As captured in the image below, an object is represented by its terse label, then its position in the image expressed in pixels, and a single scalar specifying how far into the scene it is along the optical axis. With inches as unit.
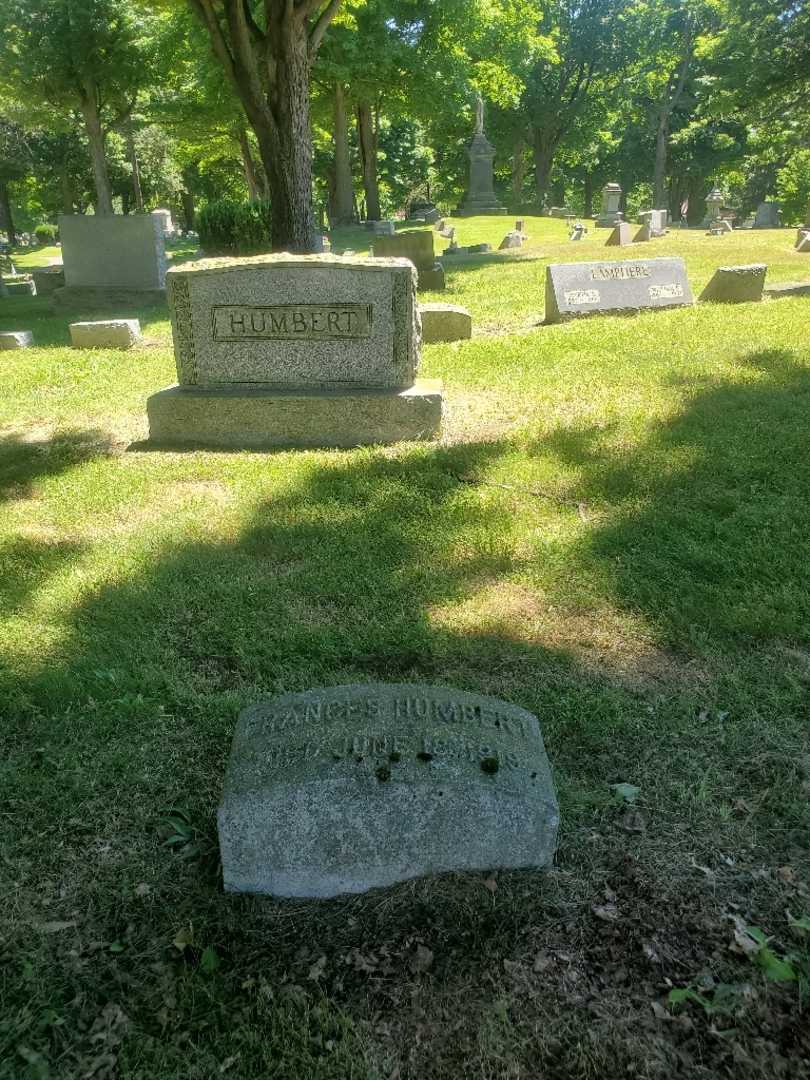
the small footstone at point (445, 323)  378.0
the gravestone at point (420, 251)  549.0
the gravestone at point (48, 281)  660.7
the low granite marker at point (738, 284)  430.3
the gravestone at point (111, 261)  568.4
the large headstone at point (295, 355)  233.8
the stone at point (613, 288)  414.3
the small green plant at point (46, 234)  2105.1
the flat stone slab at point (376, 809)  83.0
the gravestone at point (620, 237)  832.9
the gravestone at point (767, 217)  1181.7
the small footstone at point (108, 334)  422.9
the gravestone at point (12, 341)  436.8
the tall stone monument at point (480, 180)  1294.3
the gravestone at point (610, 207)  1230.9
